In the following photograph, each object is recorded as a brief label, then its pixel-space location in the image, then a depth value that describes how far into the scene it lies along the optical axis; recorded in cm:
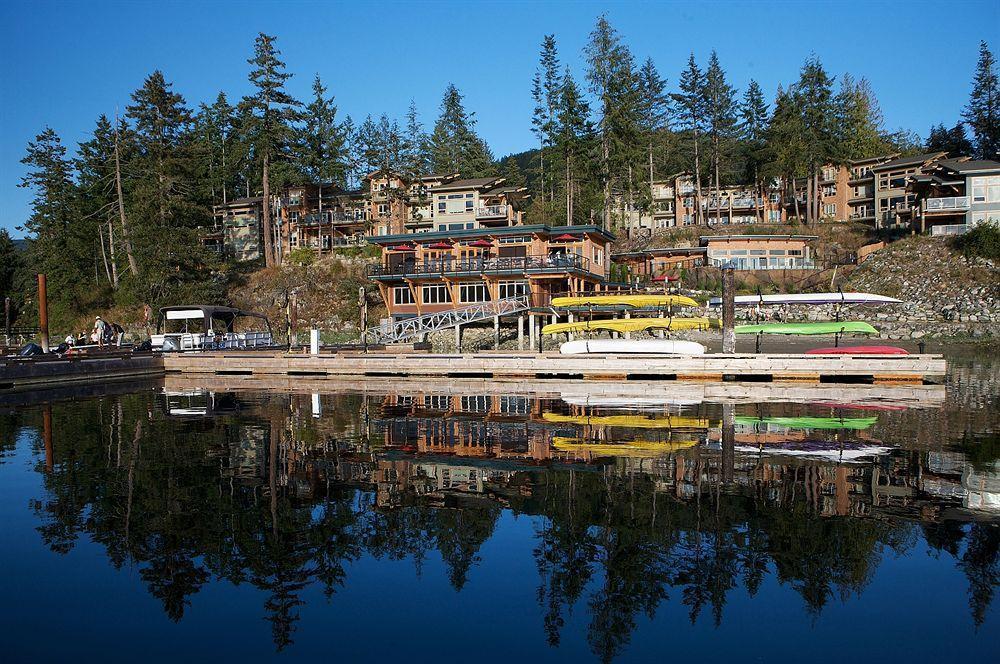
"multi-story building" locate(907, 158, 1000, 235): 5694
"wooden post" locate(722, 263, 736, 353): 3328
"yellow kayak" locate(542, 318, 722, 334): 3547
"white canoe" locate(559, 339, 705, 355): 3331
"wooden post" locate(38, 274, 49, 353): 4012
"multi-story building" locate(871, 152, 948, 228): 6738
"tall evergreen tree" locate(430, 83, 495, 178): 8644
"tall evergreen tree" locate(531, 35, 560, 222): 6706
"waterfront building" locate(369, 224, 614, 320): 4725
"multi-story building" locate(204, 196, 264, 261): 7431
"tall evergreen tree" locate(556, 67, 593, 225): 6281
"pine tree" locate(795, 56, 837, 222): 6817
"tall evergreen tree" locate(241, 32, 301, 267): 6400
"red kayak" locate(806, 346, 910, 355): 3134
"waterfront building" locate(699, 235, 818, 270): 5981
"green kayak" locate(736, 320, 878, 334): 3412
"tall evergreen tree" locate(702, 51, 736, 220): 7288
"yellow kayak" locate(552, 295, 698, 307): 3934
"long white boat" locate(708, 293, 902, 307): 3625
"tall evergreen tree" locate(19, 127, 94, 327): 6619
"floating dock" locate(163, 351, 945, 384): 2928
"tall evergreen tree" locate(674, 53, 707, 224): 7294
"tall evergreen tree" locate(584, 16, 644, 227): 6356
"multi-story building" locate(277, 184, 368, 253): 7219
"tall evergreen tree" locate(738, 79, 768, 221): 7700
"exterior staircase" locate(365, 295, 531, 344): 4384
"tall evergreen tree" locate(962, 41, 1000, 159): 7600
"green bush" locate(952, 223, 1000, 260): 5250
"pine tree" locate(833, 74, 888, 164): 7275
